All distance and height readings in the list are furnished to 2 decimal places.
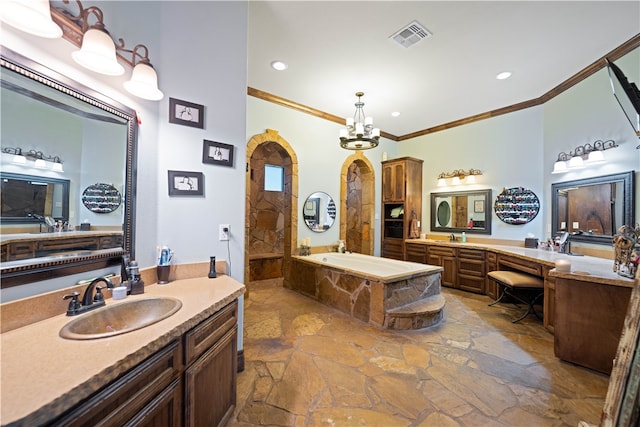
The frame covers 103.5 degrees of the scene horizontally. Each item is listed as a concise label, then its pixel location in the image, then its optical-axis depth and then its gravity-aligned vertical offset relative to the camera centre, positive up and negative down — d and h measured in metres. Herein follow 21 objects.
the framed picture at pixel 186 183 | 1.96 +0.27
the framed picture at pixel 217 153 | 2.08 +0.55
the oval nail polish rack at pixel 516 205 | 4.19 +0.30
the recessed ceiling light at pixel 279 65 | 3.36 +2.07
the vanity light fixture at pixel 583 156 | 3.05 +0.88
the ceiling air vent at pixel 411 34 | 2.68 +2.06
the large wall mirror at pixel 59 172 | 1.09 +0.23
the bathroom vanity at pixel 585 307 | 2.11 -0.75
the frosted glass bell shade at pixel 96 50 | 1.27 +0.85
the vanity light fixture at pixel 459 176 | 4.93 +0.93
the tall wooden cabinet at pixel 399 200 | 5.43 +0.45
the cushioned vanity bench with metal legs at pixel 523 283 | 3.15 -0.76
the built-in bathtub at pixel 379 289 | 3.01 -0.94
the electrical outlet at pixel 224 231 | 2.17 -0.12
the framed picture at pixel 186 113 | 1.95 +0.83
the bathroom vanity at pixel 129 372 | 0.73 -0.53
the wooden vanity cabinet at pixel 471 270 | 4.27 -0.83
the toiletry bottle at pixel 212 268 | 1.99 -0.40
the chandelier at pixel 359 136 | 3.73 +1.26
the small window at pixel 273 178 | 5.65 +0.93
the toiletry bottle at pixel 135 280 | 1.60 -0.41
